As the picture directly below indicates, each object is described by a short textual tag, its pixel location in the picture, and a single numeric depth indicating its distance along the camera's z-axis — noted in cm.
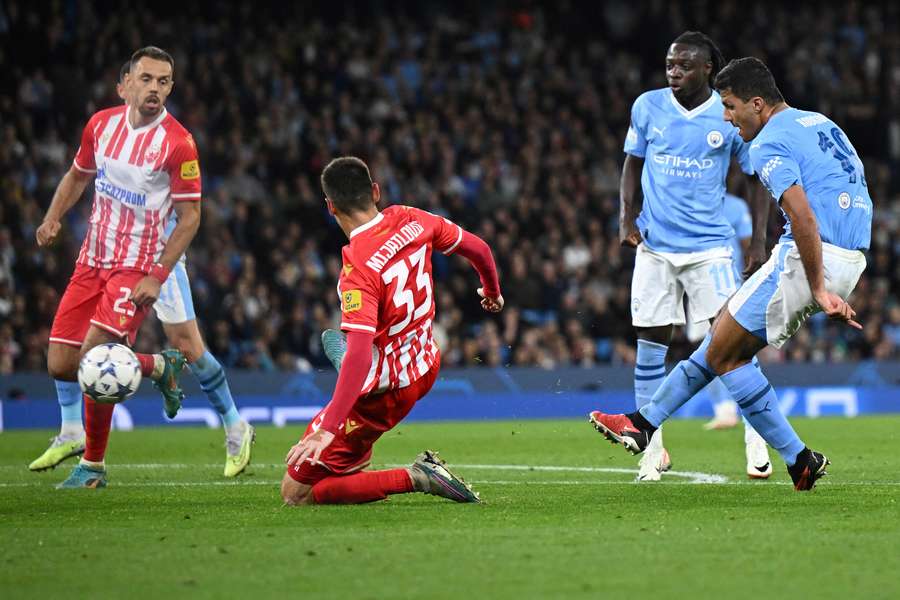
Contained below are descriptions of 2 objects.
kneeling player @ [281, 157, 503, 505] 1338
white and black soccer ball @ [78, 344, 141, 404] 1588
